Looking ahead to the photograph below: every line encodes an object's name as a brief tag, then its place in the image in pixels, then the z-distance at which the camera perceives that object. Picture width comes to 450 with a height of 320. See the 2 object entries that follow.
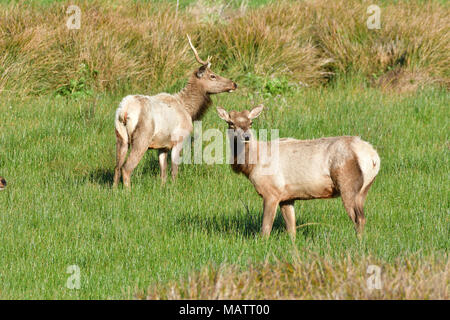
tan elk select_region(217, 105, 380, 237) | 16.16
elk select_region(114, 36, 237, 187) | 21.81
